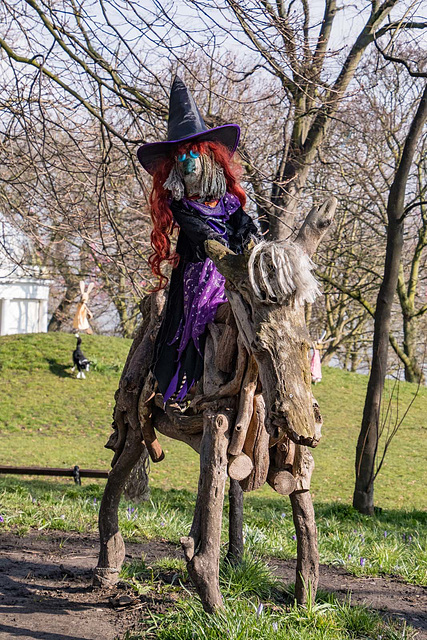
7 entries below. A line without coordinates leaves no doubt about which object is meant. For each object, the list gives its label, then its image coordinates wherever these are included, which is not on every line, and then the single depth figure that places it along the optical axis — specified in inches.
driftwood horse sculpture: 115.1
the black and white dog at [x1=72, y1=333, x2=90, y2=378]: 592.7
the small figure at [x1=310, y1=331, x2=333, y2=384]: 633.6
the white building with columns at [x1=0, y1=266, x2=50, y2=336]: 964.6
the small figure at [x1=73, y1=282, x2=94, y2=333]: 718.5
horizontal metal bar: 326.6
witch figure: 145.1
